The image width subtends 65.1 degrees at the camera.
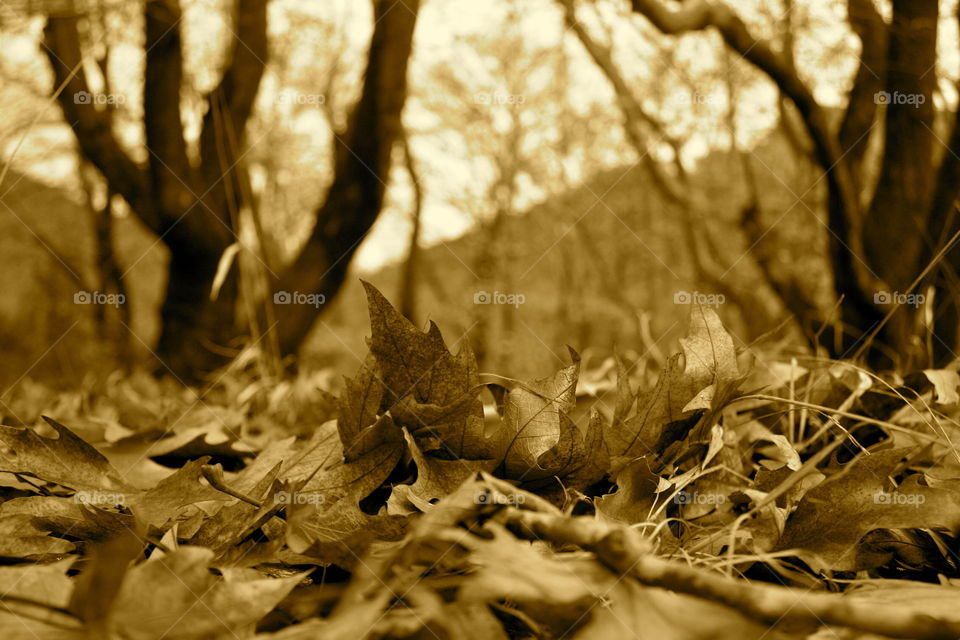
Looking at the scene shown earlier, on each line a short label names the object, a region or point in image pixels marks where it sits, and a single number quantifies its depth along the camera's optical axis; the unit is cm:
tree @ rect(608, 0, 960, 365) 271
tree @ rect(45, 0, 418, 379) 456
